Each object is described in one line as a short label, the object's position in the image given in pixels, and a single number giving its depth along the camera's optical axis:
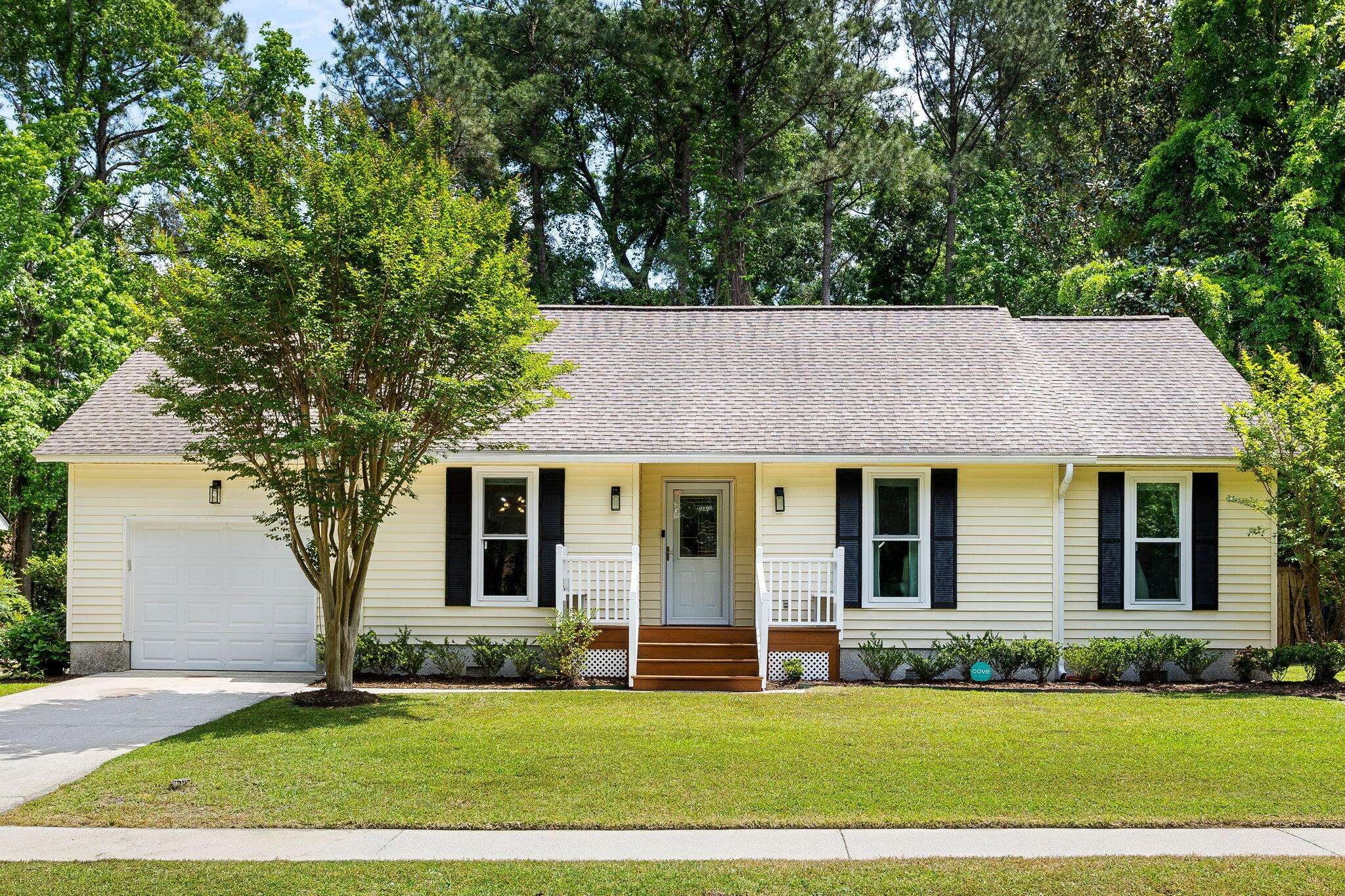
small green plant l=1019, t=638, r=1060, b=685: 13.50
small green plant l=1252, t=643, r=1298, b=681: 13.28
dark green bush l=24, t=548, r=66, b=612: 15.62
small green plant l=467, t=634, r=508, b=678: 13.66
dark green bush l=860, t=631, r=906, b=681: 13.56
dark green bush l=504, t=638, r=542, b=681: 13.59
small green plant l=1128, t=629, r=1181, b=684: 13.57
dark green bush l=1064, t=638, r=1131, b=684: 13.41
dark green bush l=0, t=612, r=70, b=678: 14.27
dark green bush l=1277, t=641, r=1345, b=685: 13.01
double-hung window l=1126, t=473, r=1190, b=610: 14.10
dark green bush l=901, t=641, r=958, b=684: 13.61
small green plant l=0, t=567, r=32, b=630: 14.51
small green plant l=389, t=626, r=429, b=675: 13.69
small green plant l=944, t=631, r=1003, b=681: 13.61
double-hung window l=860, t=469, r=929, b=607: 13.99
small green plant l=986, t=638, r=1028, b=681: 13.53
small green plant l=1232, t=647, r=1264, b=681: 13.53
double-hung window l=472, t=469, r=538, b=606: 14.09
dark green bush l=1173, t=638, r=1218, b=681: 13.57
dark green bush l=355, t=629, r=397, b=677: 13.72
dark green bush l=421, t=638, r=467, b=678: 13.67
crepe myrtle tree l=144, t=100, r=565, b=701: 10.57
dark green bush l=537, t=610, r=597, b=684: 13.19
